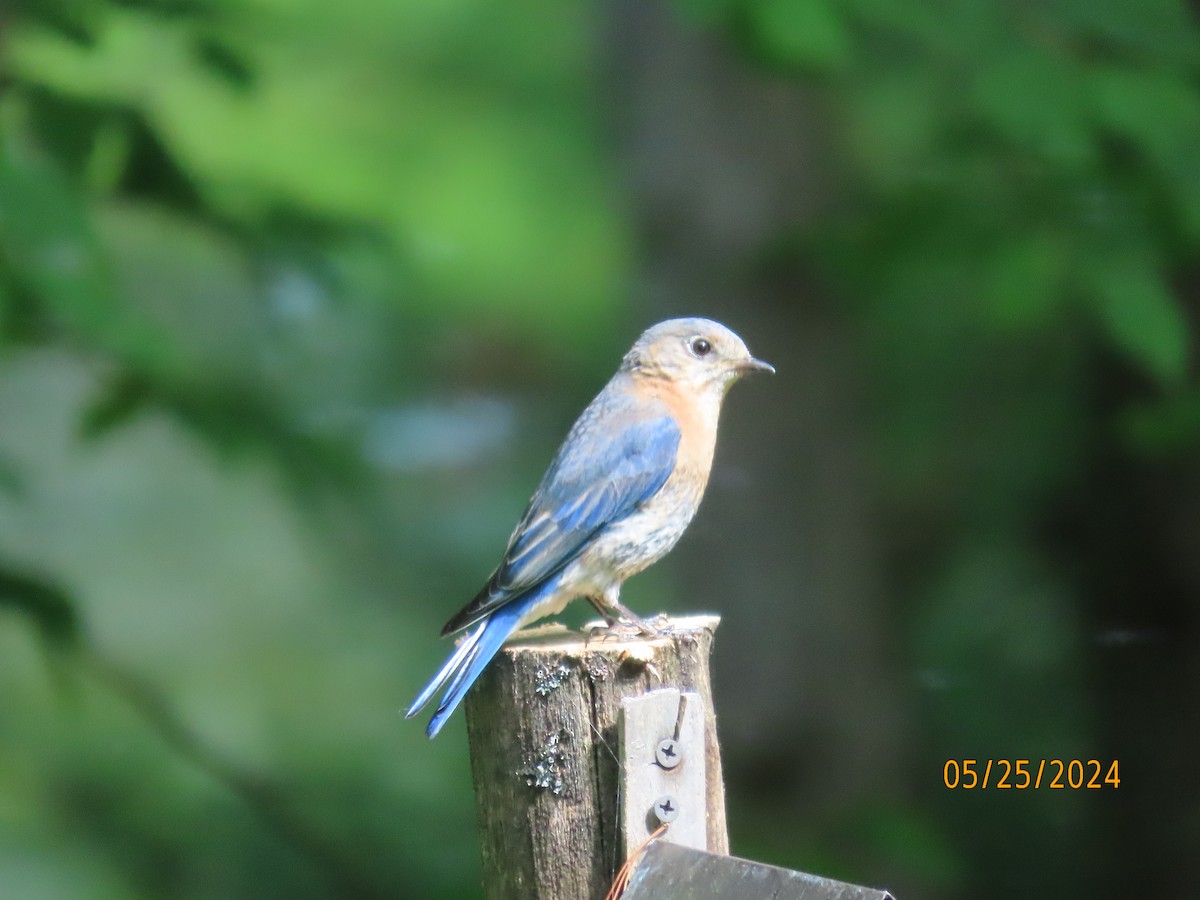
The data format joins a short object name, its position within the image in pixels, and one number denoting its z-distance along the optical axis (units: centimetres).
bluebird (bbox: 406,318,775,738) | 679
